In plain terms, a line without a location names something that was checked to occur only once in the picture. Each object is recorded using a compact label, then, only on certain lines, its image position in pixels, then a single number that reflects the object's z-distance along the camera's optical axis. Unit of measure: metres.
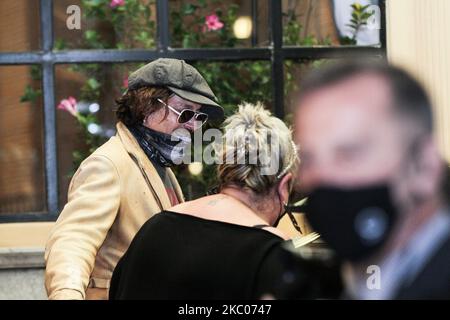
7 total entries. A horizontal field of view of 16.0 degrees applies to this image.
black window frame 9.61
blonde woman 3.76
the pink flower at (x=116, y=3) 9.77
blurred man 1.90
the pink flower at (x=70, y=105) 9.67
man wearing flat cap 5.36
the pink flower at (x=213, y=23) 9.86
